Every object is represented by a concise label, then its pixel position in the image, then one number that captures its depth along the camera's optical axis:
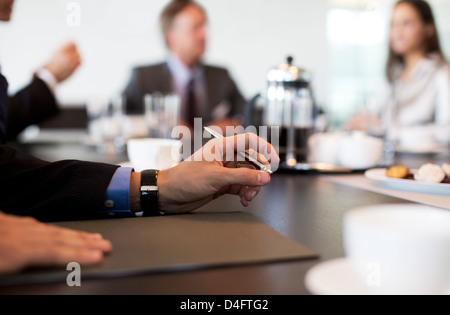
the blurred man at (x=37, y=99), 1.71
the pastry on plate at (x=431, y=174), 0.89
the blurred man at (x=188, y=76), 3.57
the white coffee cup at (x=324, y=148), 1.32
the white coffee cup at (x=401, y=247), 0.30
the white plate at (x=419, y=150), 1.69
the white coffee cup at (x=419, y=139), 1.88
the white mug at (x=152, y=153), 1.10
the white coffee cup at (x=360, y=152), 1.23
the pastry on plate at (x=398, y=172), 0.95
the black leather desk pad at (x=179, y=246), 0.40
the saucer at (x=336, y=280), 0.34
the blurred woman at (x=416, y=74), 2.95
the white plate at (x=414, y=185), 0.88
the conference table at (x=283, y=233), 0.37
